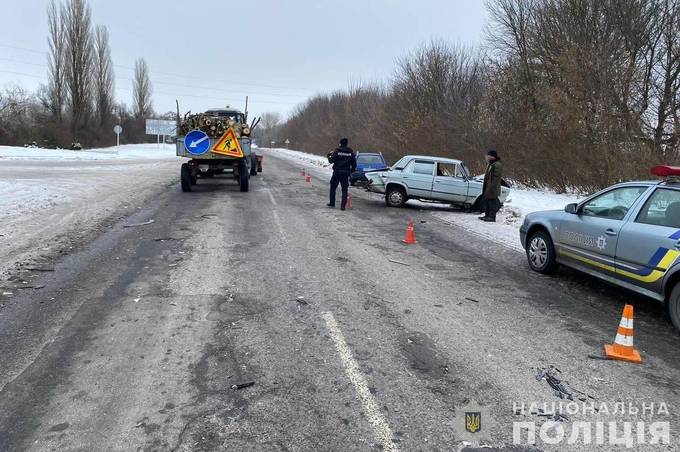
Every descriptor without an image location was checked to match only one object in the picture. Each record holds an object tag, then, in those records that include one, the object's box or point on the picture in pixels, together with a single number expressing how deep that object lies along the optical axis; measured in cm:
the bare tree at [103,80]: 5892
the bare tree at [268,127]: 15875
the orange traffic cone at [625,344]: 442
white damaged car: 1505
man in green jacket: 1273
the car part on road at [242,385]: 374
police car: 521
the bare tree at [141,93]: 8494
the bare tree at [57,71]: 5162
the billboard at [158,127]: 8144
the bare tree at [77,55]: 5209
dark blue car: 2178
